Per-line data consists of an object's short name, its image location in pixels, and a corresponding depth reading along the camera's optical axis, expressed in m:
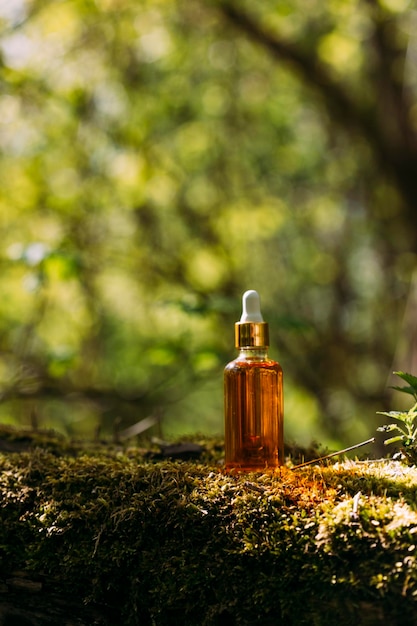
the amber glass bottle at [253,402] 0.70
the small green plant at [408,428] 0.65
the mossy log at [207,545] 0.58
